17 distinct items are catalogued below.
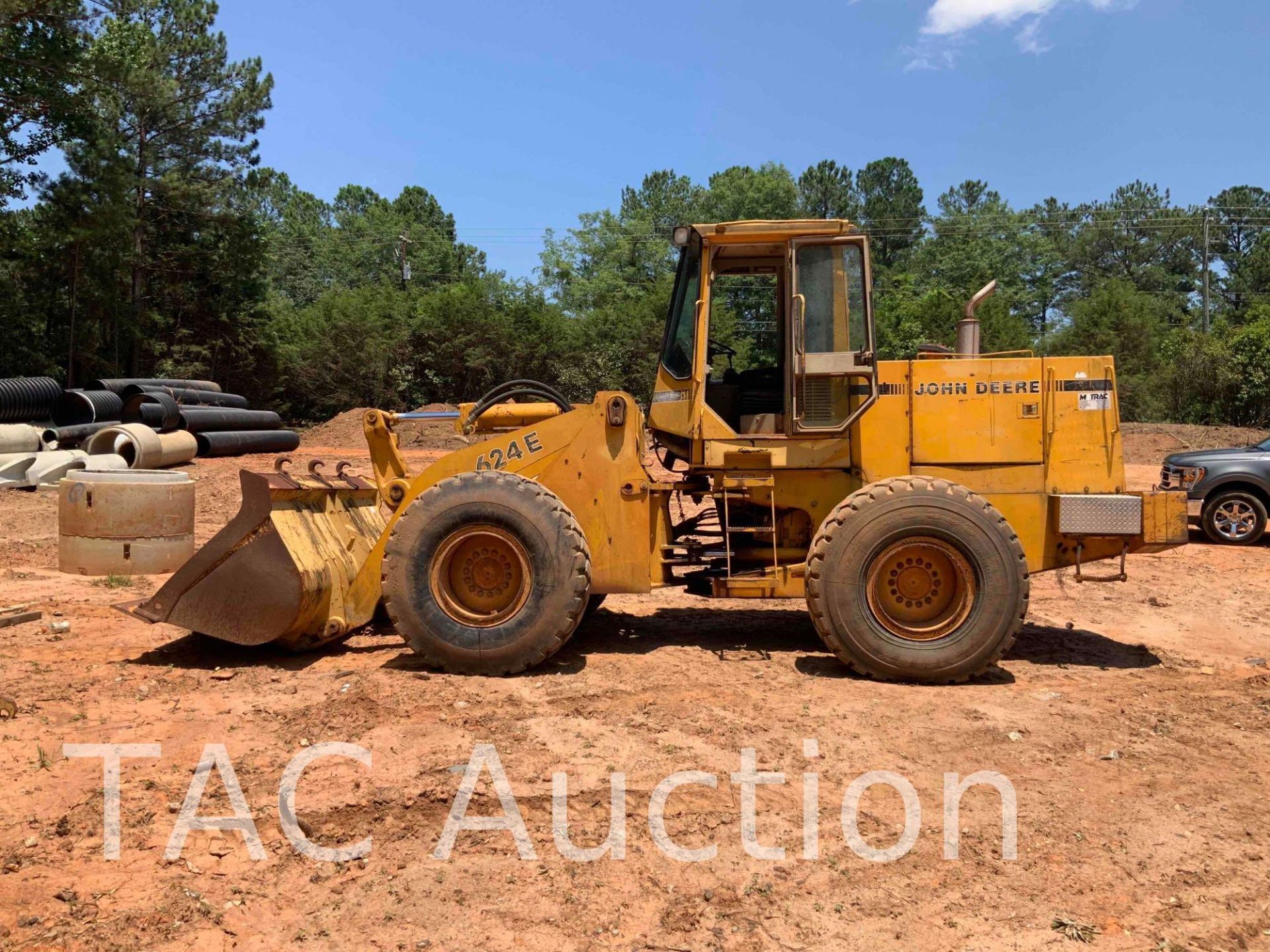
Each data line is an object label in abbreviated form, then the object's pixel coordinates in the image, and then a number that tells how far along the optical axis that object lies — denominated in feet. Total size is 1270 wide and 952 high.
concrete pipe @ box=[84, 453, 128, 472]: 42.86
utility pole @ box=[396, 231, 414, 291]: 167.73
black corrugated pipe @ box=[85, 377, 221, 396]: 64.39
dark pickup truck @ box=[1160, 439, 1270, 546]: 40.73
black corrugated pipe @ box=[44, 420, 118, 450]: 53.31
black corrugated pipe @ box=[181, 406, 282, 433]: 67.82
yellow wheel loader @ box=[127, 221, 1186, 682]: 18.98
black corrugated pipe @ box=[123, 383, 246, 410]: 65.41
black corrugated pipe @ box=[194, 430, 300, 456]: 68.74
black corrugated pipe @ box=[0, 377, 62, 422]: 53.78
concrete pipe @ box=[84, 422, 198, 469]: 51.83
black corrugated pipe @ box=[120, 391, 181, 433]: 61.31
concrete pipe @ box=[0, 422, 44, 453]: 47.47
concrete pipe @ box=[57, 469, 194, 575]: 28.35
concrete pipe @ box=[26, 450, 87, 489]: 45.39
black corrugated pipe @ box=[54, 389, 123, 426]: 59.21
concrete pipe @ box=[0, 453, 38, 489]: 44.70
